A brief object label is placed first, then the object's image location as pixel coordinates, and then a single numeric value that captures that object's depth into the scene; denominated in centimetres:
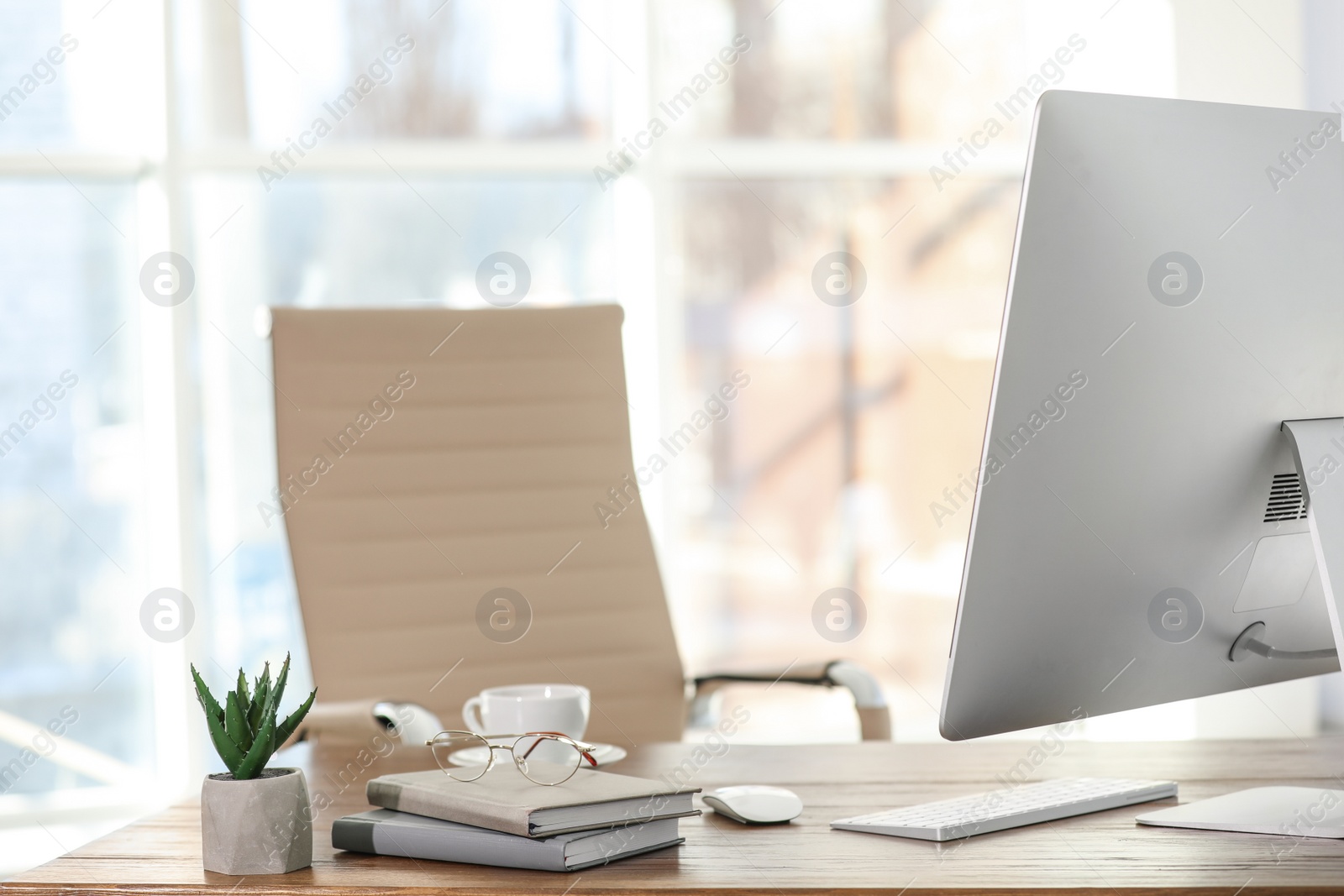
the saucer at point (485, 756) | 302
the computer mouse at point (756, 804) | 281
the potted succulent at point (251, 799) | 268
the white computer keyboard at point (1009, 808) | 276
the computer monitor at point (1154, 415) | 266
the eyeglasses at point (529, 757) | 278
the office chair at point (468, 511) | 368
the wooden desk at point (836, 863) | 262
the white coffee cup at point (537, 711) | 303
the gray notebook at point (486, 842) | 267
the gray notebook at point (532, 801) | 267
